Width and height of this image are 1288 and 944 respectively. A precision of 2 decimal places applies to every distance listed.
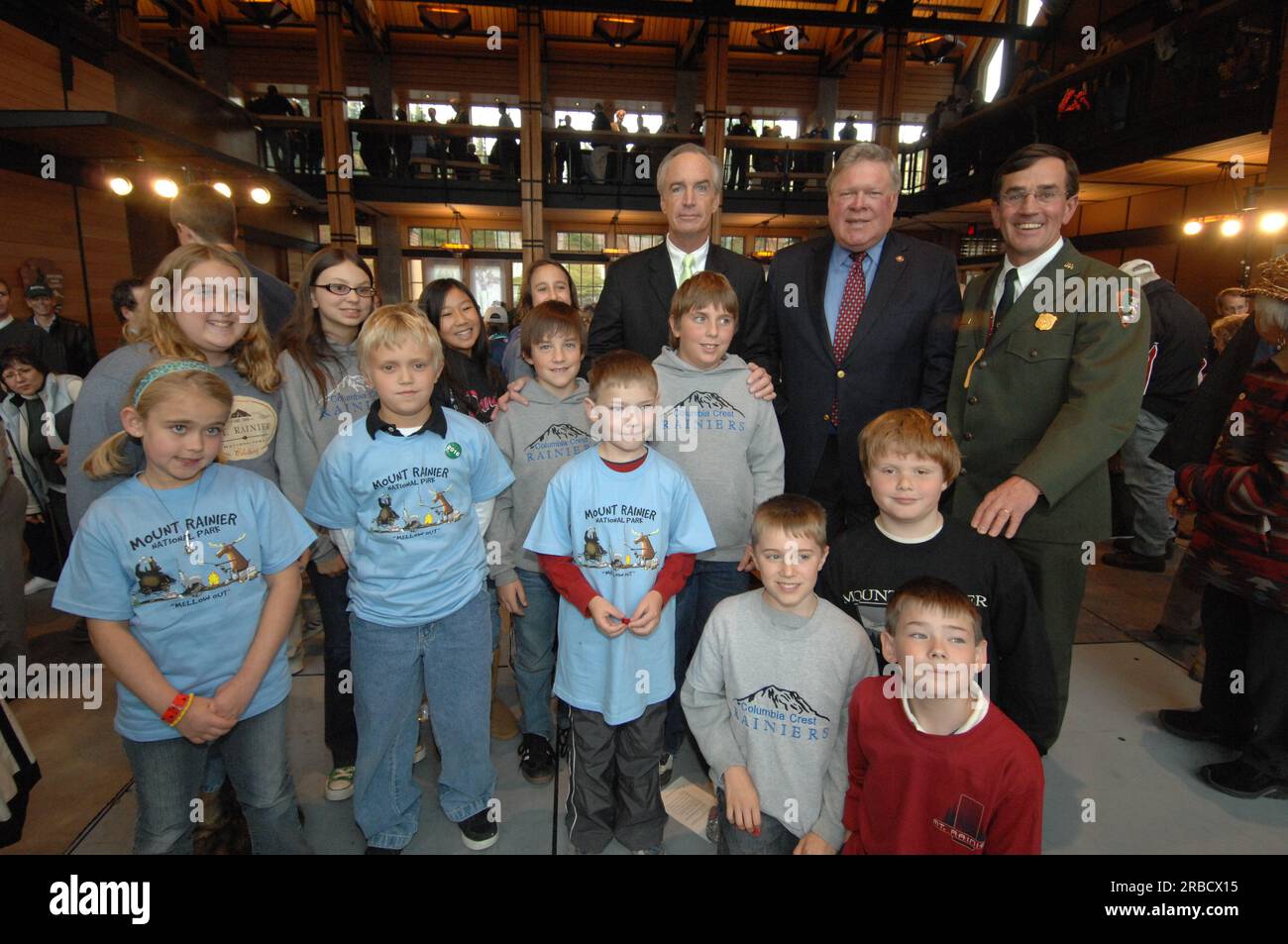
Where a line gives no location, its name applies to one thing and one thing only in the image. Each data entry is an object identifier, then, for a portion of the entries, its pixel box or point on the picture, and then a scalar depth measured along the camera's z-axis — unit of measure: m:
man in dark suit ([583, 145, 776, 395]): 2.66
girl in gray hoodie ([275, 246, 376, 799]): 2.27
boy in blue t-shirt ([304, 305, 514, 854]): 1.99
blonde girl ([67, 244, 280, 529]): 1.87
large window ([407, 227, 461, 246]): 17.12
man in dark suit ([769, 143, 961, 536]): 2.56
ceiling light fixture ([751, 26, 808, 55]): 15.70
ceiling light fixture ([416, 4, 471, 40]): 15.38
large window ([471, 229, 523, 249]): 17.52
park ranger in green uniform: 2.14
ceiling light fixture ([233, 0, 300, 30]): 13.01
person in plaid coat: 2.45
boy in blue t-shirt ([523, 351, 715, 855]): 2.06
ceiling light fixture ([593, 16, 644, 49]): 15.25
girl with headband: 1.63
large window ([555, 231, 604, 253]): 18.11
